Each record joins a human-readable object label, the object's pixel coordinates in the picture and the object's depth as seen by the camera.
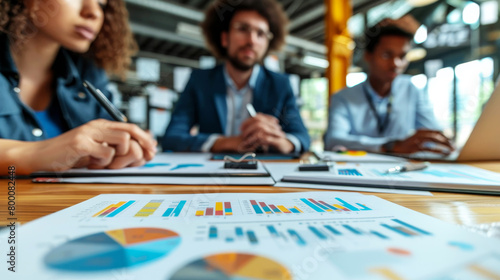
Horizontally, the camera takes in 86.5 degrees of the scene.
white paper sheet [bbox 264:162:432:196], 0.31
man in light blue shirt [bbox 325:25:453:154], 1.33
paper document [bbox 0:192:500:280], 0.12
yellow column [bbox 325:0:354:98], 2.30
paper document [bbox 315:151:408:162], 0.59
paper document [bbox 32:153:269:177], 0.41
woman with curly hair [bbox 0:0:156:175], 0.42
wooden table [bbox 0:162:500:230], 0.22
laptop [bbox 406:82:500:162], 0.47
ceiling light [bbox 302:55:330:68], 6.09
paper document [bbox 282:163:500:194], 0.30
